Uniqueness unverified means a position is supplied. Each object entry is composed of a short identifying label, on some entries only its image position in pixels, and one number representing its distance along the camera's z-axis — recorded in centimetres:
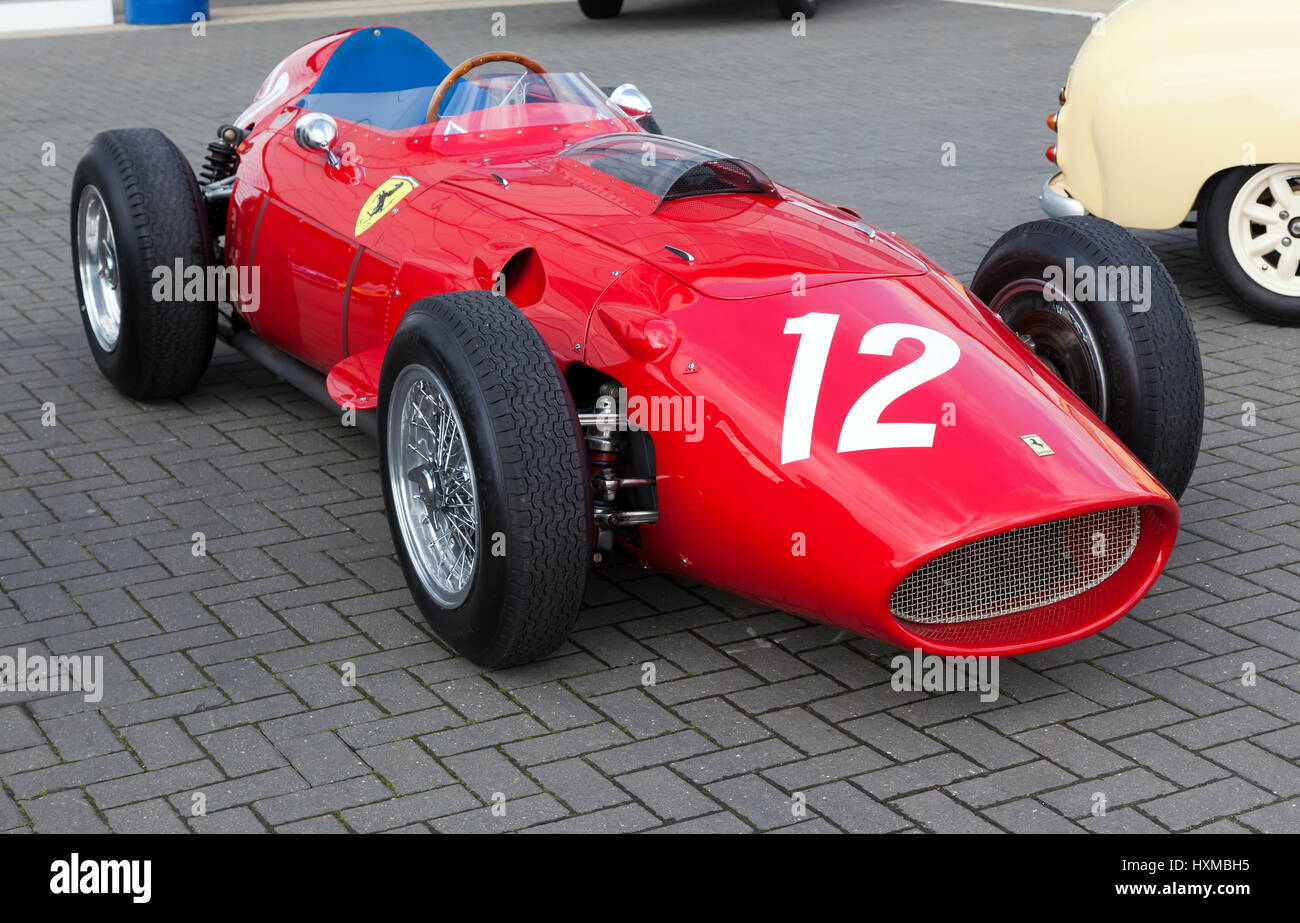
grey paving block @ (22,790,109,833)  355
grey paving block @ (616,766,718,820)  361
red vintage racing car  384
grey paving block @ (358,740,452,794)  373
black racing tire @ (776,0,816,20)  1647
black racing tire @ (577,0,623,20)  1728
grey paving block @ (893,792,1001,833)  353
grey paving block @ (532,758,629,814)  365
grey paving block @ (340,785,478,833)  358
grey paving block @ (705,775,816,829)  358
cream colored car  693
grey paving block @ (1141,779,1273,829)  354
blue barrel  1777
